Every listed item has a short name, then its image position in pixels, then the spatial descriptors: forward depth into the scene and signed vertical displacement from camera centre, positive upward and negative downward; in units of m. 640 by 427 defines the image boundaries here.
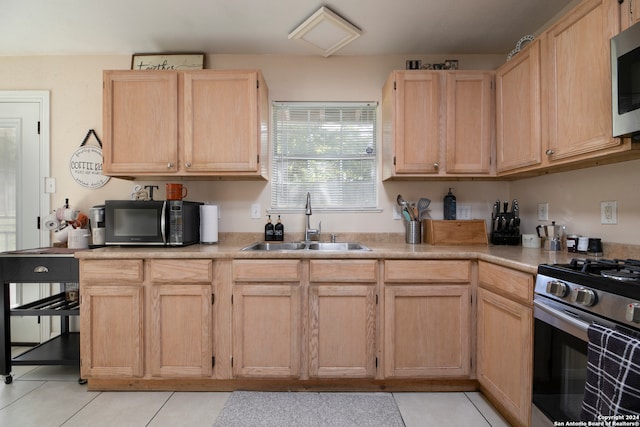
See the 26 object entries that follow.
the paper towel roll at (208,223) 2.34 -0.08
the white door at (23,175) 2.58 +0.32
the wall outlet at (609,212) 1.69 +0.00
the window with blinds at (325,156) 2.63 +0.49
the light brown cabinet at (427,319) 1.92 -0.68
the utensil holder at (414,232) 2.43 -0.16
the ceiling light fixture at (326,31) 2.06 +1.32
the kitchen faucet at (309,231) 2.50 -0.16
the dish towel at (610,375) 0.90 -0.51
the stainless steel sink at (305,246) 2.43 -0.27
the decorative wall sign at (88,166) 2.61 +0.40
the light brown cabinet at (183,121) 2.21 +0.67
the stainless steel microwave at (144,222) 2.13 -0.07
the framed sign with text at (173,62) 2.53 +1.26
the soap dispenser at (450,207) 2.54 +0.05
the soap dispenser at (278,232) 2.52 -0.16
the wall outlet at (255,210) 2.61 +0.02
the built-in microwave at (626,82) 1.22 +0.55
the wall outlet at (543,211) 2.19 +0.01
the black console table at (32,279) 1.98 -0.44
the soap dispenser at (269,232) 2.52 -0.16
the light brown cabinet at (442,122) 2.24 +0.67
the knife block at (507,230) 2.33 -0.13
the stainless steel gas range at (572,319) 1.02 -0.39
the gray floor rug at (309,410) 1.68 -1.17
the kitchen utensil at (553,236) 1.96 -0.16
